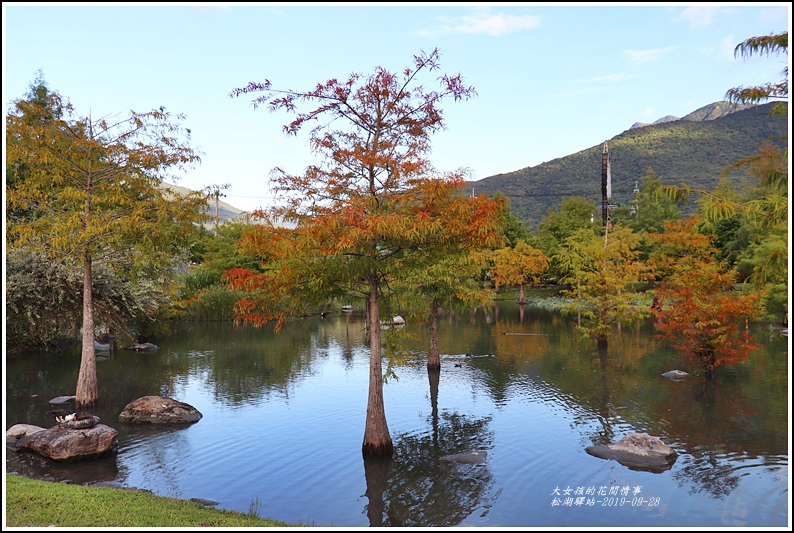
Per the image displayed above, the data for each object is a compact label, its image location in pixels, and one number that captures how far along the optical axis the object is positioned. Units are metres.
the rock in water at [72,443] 15.35
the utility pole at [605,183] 44.22
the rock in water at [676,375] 25.34
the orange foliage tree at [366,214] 14.95
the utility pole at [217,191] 22.12
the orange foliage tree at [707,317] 23.81
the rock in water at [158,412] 19.59
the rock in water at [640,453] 14.88
